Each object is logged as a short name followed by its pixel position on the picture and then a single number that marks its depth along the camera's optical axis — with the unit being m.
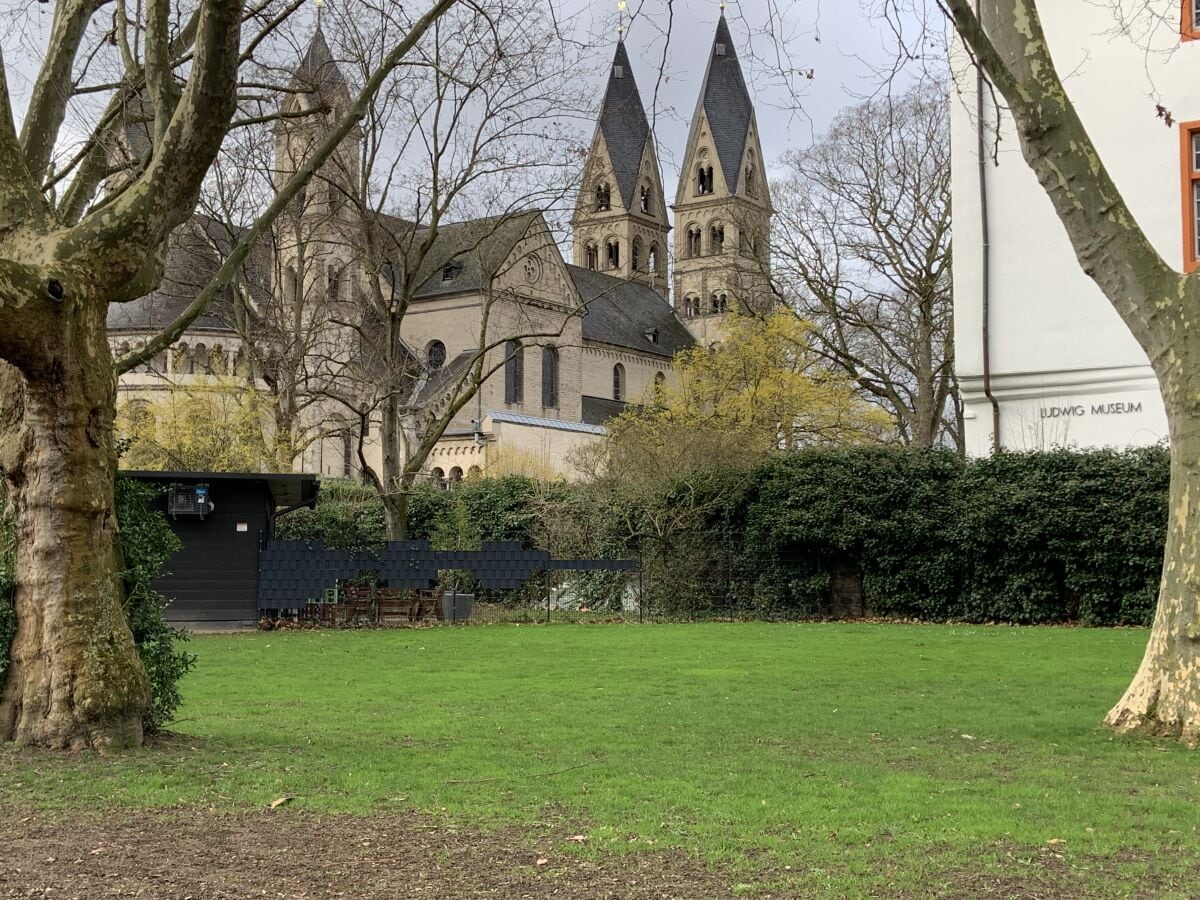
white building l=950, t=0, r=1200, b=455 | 22.97
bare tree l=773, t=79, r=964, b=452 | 35.91
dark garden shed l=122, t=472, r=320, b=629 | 23.62
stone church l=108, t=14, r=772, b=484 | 31.91
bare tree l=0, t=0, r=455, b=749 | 7.93
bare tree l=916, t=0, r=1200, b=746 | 9.09
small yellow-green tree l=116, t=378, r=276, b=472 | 37.66
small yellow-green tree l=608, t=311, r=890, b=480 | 45.24
